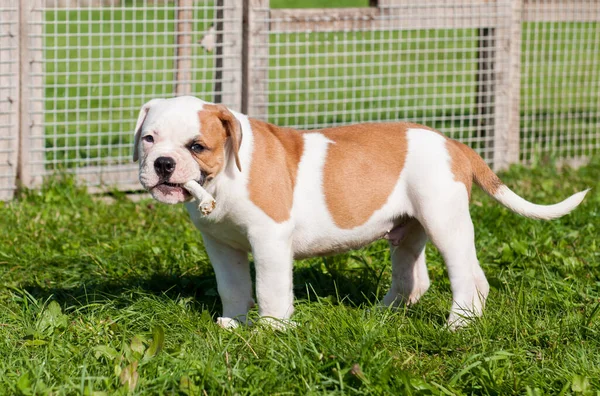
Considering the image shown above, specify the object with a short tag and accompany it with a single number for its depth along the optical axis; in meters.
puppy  7.58
